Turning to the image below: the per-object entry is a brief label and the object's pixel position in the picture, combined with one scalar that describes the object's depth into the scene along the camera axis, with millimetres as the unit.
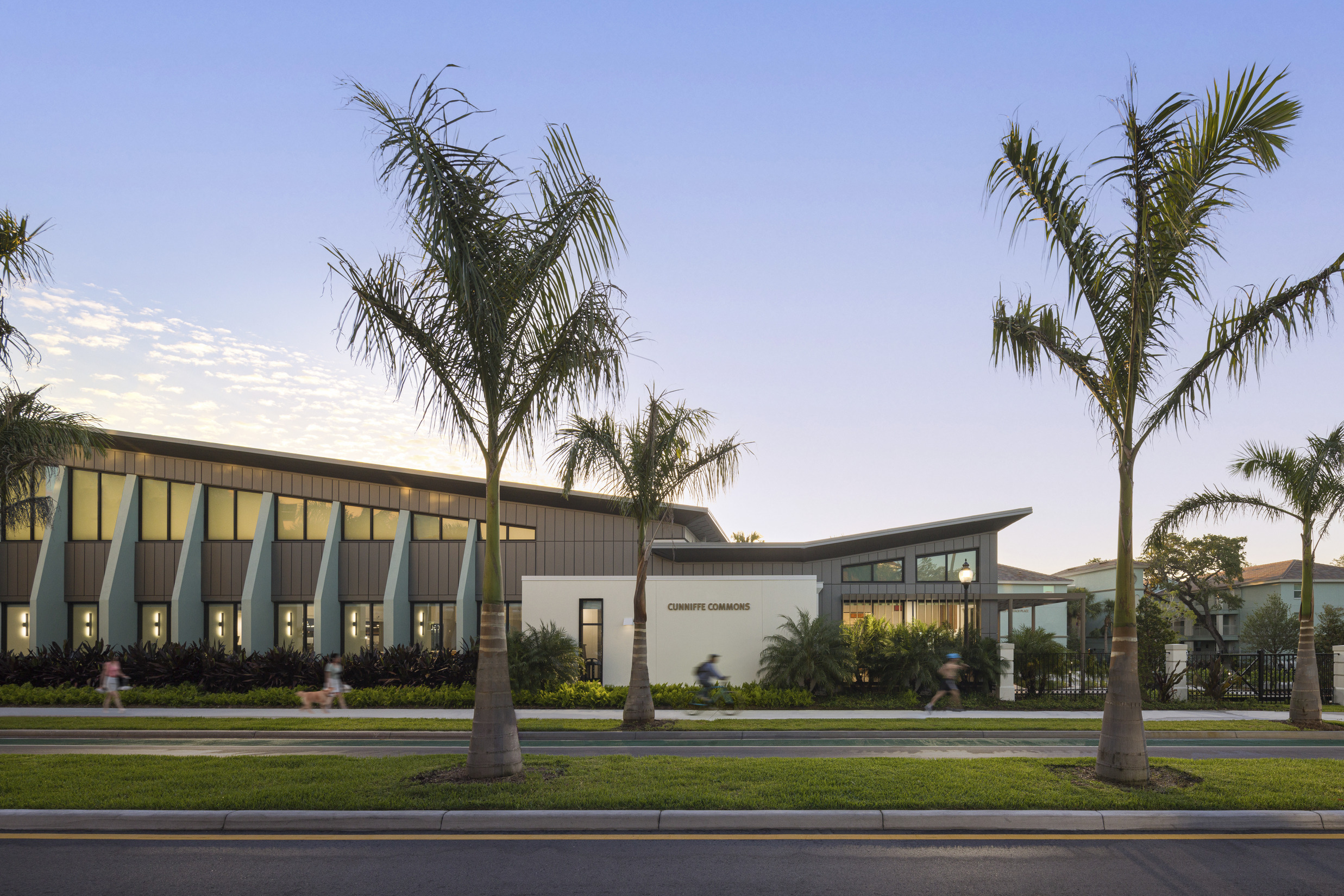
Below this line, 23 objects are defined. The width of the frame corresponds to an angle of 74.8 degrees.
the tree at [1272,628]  46156
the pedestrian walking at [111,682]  19453
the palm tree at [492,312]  9539
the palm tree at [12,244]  11352
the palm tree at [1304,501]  17469
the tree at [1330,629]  34000
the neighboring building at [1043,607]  48062
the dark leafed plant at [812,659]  21016
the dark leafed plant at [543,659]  20609
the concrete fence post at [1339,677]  21969
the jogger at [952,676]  20078
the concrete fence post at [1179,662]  22062
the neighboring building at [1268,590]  48062
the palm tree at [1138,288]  9781
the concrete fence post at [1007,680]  21719
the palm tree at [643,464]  16312
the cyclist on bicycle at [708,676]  19375
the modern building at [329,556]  25562
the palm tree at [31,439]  13586
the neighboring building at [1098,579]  52562
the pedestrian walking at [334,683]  19812
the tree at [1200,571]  50938
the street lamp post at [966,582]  21250
